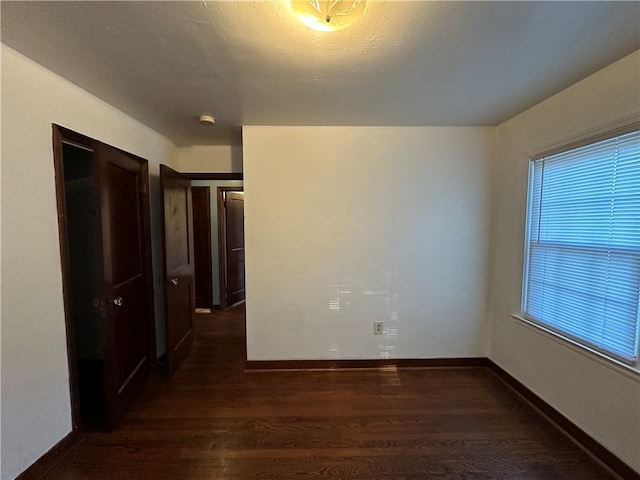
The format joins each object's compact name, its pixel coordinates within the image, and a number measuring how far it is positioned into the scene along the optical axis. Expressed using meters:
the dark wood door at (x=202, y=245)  4.49
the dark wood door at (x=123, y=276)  1.89
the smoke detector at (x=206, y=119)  2.29
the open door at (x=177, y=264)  2.58
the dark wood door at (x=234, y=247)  4.62
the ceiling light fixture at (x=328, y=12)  1.08
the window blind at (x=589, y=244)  1.57
